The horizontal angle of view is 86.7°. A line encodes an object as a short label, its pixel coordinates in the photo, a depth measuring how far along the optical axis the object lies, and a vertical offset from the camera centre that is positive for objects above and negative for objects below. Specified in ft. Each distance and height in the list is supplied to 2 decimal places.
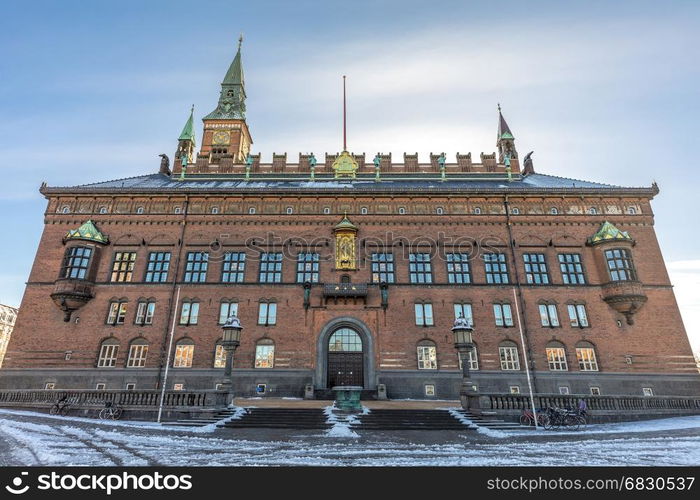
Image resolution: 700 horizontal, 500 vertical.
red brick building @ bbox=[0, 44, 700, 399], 92.73 +21.43
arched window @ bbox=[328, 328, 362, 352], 96.73 +8.32
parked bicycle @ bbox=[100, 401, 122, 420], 62.44 -5.81
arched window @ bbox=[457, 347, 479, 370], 93.30 +3.27
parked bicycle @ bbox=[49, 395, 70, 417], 66.03 -5.39
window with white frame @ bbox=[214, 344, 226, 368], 93.88 +4.39
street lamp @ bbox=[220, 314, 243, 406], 69.87 +6.95
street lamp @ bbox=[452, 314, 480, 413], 66.69 +4.12
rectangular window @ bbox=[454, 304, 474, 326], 97.40 +15.76
